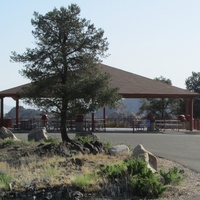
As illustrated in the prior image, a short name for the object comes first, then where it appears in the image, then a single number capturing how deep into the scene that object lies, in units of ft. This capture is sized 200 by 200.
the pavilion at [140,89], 116.98
